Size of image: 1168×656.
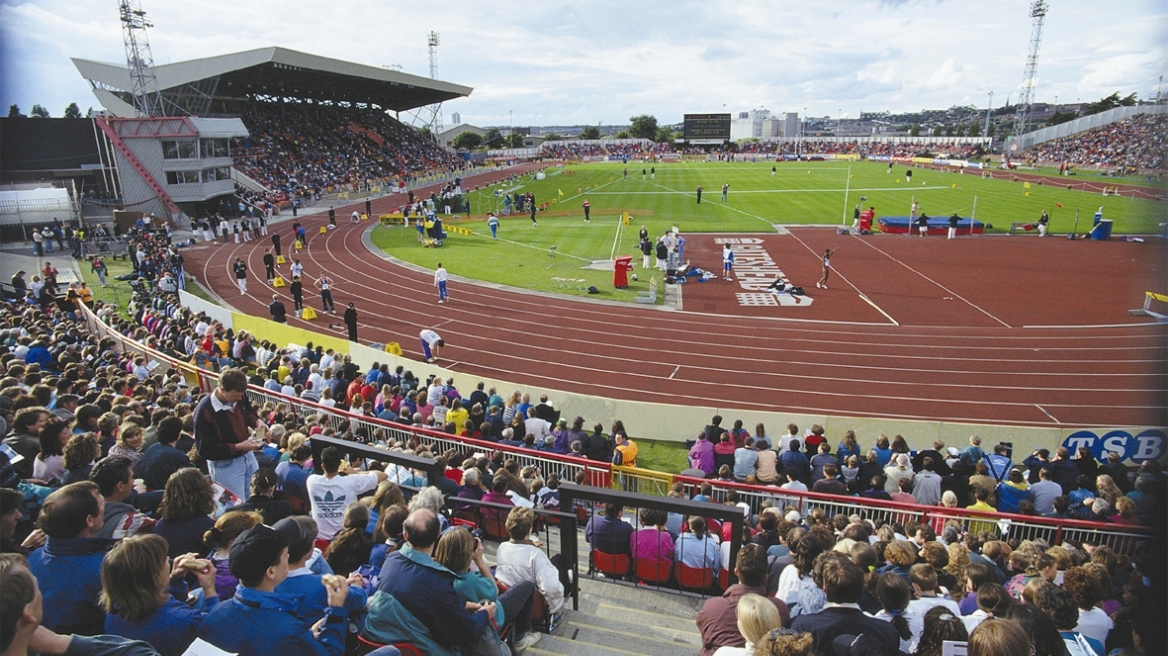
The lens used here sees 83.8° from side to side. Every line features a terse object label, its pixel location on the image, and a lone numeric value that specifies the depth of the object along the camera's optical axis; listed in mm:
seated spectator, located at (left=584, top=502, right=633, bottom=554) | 6613
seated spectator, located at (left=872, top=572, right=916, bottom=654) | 4578
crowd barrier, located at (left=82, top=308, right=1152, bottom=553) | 7648
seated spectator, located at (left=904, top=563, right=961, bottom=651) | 4980
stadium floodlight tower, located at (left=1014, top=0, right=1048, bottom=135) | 90000
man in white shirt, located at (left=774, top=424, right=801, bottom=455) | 11297
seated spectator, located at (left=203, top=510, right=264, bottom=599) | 4305
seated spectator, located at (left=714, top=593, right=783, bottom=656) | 3898
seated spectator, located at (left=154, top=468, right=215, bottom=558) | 4684
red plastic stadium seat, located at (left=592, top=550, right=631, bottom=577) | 6879
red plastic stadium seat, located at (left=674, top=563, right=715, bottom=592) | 6641
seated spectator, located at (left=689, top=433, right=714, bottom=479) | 11289
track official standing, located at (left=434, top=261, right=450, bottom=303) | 24797
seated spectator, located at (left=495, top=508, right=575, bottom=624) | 5305
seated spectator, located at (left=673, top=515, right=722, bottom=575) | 6508
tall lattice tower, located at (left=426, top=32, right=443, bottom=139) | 88500
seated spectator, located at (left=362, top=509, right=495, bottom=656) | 4195
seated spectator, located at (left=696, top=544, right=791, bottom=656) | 4477
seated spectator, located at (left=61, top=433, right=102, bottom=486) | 5805
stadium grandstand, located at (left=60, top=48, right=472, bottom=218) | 42406
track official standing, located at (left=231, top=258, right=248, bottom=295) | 27219
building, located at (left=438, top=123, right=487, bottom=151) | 126688
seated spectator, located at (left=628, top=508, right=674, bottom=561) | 6637
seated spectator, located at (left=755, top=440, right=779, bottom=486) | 10297
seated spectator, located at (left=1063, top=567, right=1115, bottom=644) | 4918
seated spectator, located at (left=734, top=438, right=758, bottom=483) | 10547
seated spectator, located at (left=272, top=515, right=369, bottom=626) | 3844
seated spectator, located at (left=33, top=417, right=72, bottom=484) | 6445
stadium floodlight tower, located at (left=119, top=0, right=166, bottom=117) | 41288
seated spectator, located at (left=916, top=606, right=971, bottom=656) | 4234
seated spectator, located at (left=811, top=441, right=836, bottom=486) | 10102
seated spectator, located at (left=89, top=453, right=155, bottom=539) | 4723
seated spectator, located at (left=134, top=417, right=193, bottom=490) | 6191
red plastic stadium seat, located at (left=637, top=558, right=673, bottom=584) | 6727
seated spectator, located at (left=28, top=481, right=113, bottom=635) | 3869
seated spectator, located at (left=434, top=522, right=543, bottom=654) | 4430
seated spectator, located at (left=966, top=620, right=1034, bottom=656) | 3518
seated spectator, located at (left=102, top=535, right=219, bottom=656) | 3414
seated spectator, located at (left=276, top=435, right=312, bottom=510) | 6902
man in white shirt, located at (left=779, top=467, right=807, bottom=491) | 8789
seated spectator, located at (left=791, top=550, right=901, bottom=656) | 4168
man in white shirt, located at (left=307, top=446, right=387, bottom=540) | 6203
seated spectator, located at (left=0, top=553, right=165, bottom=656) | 2875
